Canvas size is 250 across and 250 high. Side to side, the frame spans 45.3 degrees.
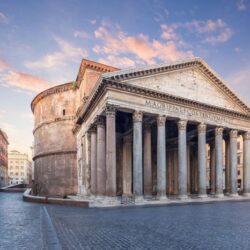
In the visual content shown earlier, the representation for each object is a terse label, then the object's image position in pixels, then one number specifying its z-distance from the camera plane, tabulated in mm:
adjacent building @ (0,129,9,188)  74812
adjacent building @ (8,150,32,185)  120375
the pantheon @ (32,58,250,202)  20859
